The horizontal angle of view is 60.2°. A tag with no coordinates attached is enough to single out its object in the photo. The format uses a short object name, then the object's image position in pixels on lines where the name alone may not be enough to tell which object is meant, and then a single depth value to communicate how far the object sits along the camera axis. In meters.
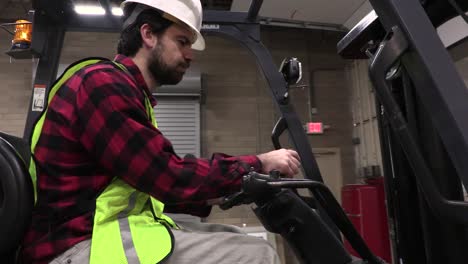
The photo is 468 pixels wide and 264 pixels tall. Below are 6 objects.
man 1.35
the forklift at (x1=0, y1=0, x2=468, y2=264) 1.00
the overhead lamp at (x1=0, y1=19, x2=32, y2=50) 2.82
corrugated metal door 7.05
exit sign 7.89
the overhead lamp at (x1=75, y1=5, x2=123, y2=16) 3.11
